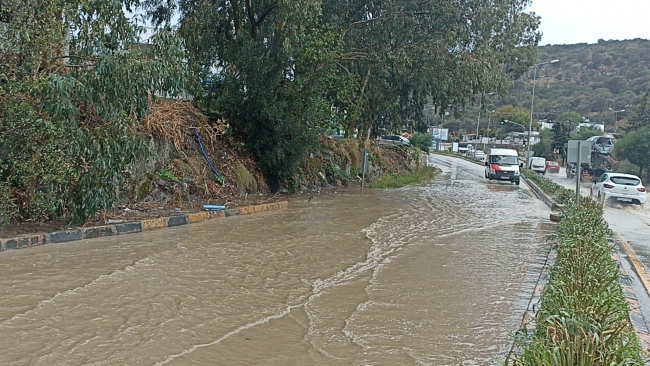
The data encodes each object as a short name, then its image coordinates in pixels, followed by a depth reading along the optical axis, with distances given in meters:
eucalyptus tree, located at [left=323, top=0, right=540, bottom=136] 21.55
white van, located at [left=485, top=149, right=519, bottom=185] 34.47
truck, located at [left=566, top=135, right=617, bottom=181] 44.26
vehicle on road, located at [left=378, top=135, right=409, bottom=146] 50.39
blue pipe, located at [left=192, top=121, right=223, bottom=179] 17.47
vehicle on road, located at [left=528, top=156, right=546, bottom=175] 52.69
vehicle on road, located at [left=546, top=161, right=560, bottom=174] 55.91
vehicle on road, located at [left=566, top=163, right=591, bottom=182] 45.27
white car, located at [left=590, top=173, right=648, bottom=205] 24.48
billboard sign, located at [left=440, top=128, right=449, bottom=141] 93.06
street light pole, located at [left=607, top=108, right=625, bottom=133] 76.44
